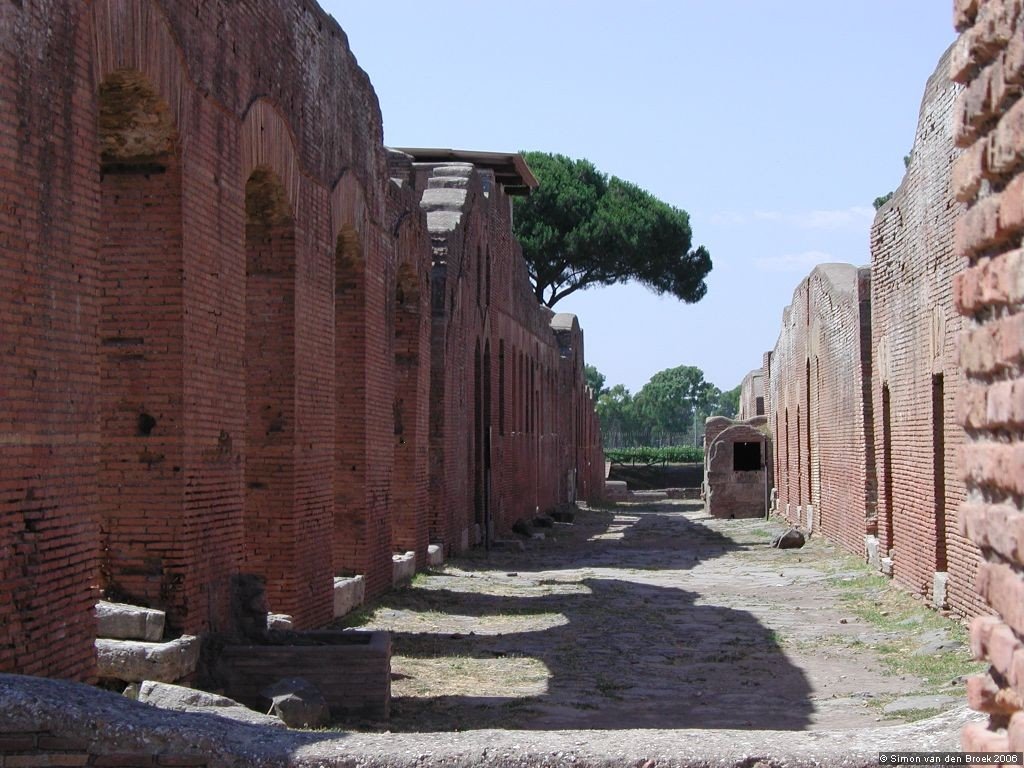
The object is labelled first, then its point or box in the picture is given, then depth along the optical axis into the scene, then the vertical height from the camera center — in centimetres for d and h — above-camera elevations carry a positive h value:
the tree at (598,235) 5259 +804
